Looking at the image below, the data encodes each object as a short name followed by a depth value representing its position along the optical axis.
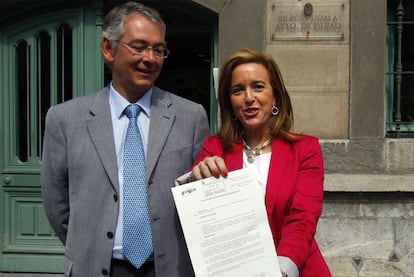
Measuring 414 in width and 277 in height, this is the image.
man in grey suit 2.23
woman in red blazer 2.03
